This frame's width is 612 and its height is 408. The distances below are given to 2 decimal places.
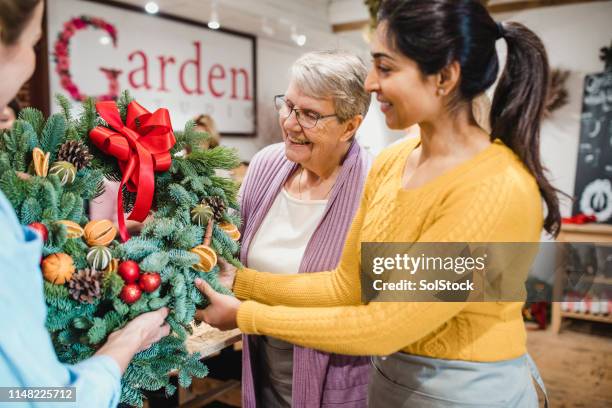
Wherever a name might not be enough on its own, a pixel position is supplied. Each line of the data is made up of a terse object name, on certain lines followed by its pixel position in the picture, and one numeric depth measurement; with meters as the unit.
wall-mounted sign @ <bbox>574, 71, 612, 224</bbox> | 4.62
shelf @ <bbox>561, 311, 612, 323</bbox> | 4.03
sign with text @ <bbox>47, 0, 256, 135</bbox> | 3.68
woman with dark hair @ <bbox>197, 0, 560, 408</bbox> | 0.88
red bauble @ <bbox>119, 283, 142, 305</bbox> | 0.90
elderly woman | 1.35
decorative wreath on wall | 3.61
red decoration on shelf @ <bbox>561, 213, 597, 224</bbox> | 4.17
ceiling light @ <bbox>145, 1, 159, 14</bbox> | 3.93
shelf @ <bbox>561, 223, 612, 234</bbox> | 3.88
